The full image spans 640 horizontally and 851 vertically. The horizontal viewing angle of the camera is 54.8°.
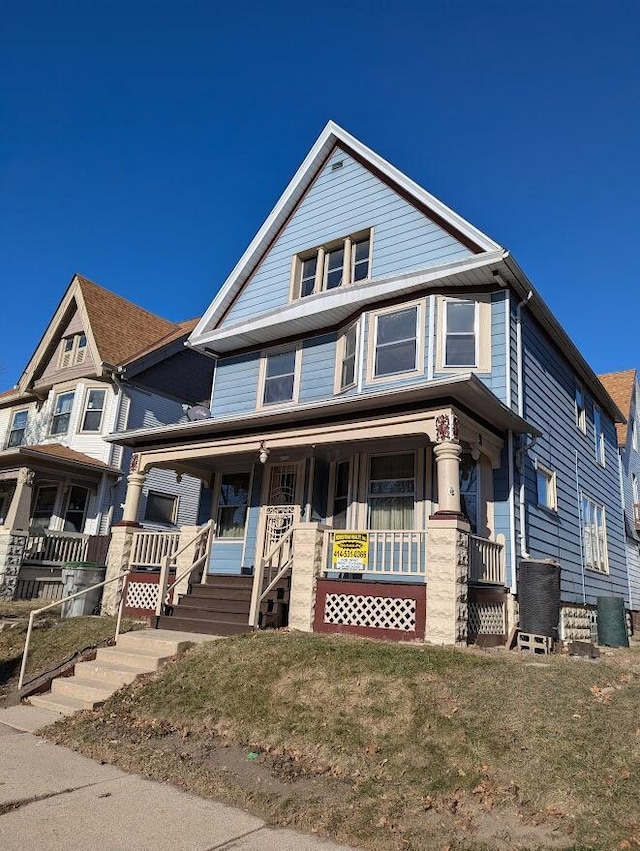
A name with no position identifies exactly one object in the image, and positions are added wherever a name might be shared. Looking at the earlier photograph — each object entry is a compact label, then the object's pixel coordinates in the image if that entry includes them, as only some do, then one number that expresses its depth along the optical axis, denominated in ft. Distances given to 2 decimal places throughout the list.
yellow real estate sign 34.52
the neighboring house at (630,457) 70.90
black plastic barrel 35.14
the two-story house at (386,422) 34.12
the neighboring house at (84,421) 62.64
